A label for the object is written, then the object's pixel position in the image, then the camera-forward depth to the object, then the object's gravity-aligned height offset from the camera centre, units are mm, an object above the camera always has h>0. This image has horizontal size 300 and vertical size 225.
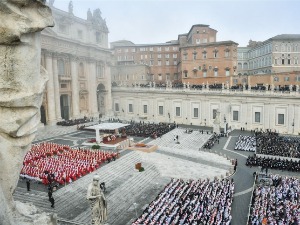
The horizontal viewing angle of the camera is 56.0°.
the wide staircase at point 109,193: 19266 -8199
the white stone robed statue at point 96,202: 10889 -4400
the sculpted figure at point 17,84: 4988 +152
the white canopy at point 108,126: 38662 -5099
